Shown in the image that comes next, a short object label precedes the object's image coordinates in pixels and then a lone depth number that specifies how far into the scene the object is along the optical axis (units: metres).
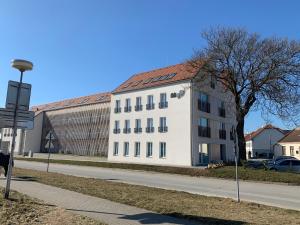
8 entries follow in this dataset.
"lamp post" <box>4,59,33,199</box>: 7.02
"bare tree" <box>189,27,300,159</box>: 19.47
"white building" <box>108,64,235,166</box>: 25.80
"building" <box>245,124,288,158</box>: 58.55
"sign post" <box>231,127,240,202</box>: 8.81
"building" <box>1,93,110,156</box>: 39.65
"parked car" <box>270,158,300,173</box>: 18.68
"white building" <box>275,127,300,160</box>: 44.04
